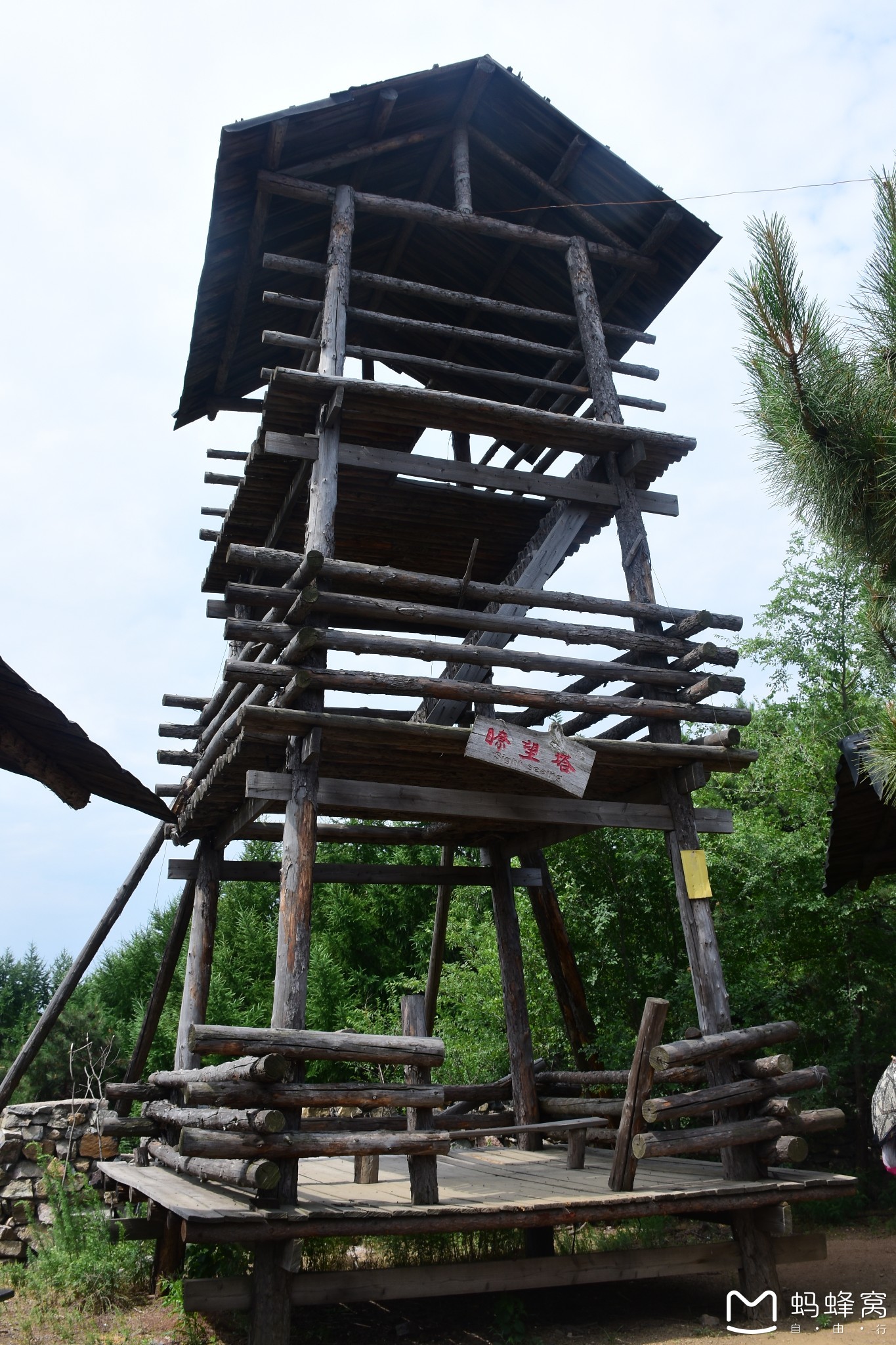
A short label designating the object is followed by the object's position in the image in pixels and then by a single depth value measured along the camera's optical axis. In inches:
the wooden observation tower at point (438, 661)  250.1
